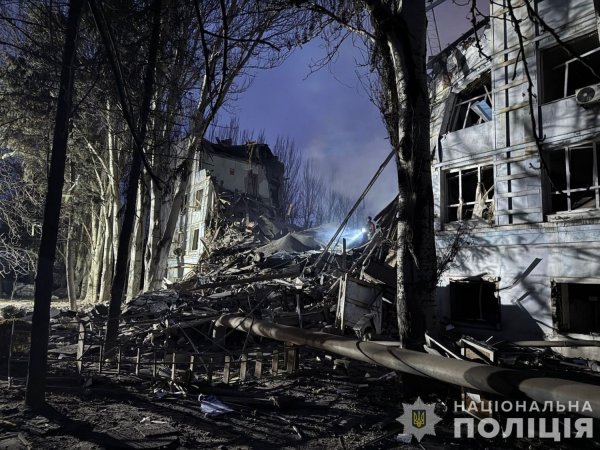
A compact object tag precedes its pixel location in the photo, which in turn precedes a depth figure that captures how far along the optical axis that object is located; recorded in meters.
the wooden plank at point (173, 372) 6.62
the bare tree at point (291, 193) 49.08
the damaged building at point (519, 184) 10.98
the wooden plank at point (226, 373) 6.89
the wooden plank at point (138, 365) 7.06
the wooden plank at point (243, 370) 6.99
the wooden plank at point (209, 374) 6.67
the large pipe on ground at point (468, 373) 3.97
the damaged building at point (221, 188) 32.31
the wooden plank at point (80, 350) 7.21
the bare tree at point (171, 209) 13.98
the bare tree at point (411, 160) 5.84
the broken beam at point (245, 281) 15.05
